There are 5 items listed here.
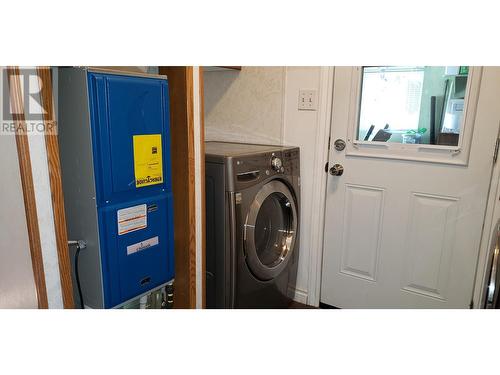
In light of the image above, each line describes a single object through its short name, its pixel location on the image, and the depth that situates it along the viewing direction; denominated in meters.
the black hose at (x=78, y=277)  1.23
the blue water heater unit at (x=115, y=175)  1.09
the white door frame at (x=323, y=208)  1.64
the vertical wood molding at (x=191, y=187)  1.34
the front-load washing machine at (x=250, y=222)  1.58
